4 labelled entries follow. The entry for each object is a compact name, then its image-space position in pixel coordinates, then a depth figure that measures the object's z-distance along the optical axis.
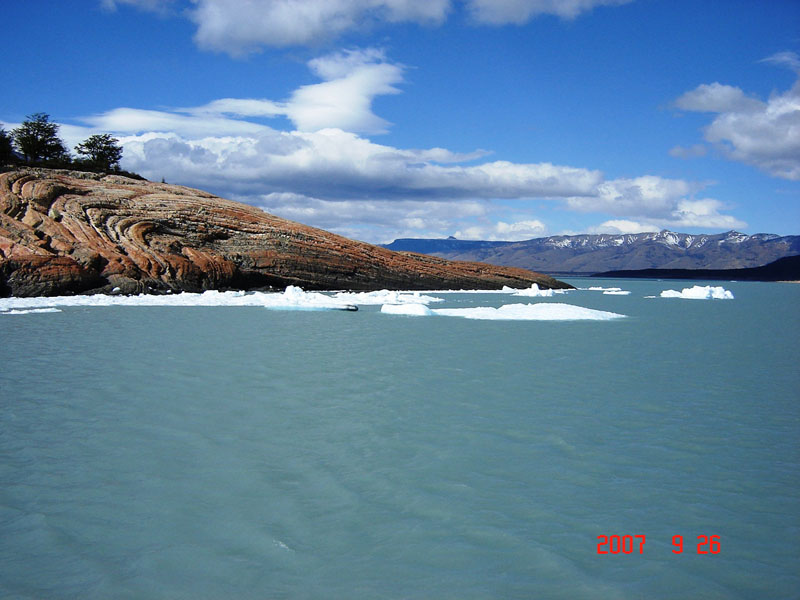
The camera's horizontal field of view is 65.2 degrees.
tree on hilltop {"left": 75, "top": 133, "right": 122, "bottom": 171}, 54.28
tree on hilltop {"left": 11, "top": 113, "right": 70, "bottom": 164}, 47.22
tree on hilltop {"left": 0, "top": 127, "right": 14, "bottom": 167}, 41.66
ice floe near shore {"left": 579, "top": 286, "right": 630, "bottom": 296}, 47.44
